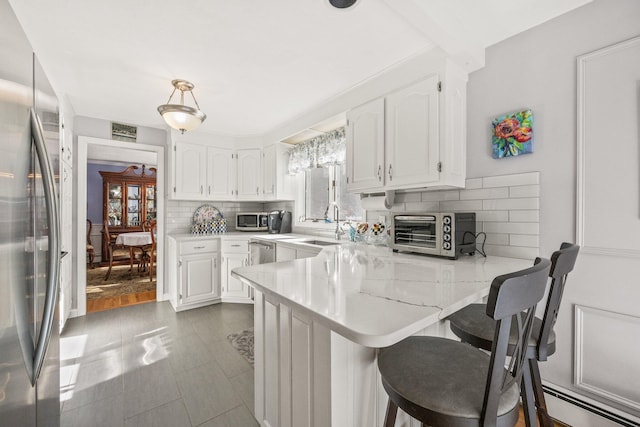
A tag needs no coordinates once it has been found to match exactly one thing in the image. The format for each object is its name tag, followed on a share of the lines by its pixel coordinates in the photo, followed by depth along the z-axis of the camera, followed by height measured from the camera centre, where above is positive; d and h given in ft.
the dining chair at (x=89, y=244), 18.63 -2.20
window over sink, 9.98 +1.50
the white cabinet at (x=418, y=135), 6.00 +1.84
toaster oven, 5.69 -0.44
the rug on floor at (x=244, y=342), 7.53 -3.84
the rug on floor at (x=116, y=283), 13.41 -3.86
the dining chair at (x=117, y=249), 17.98 -2.70
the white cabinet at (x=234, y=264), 11.65 -2.20
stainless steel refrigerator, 2.02 -0.23
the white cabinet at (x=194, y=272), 10.85 -2.43
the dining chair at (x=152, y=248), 14.88 -1.99
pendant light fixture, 7.20 +2.61
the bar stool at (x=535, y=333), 3.37 -1.67
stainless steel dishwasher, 10.34 -1.51
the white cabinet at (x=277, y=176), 12.09 +1.60
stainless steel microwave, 13.14 -0.42
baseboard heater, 4.59 -3.43
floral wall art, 5.57 +1.64
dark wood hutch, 20.57 +1.01
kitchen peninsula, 2.64 -1.02
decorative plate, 13.12 -0.10
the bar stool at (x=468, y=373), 2.28 -1.66
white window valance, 9.74 +2.32
